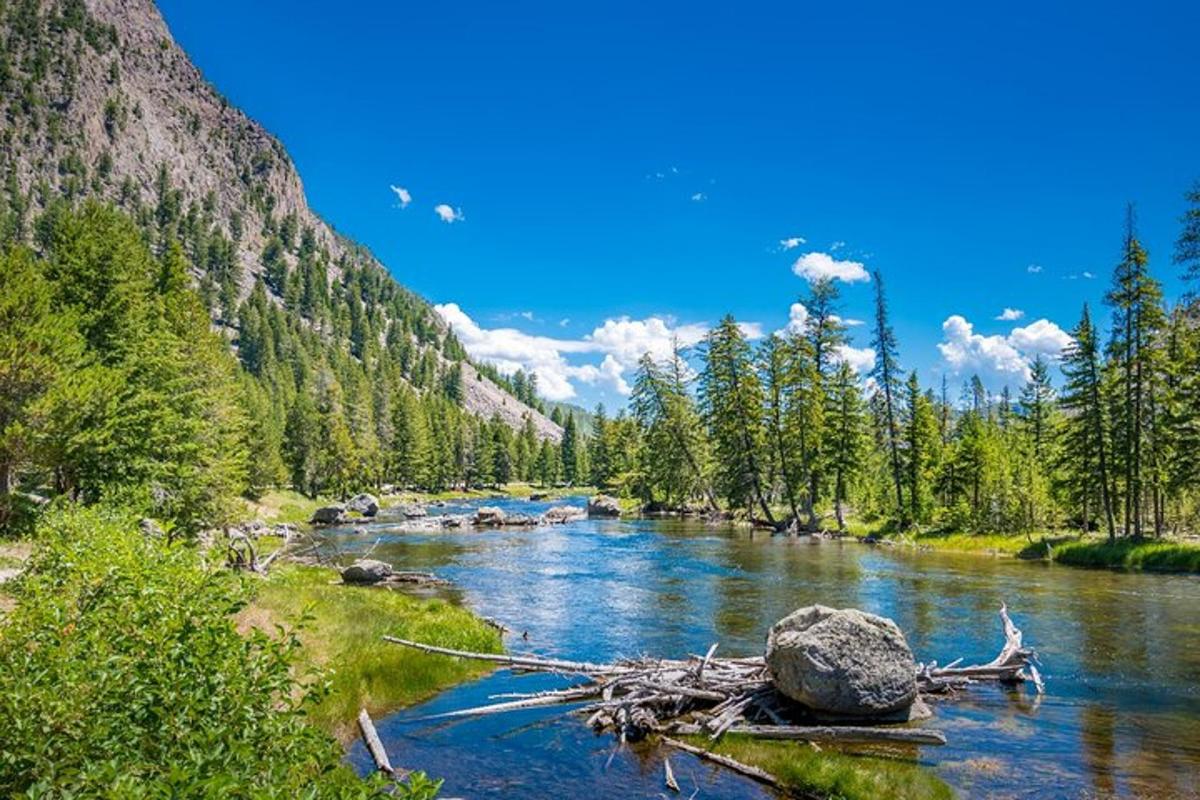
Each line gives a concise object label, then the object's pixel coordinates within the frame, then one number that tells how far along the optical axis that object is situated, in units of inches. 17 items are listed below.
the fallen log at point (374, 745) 486.9
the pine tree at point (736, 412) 2775.6
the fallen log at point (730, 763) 497.0
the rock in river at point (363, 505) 3476.9
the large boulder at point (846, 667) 585.9
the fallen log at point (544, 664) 690.8
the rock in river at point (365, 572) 1312.7
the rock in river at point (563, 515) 3153.8
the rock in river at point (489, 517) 2987.2
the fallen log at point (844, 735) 559.8
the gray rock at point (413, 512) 3315.5
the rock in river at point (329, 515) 3102.9
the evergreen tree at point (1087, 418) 1886.1
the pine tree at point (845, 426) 2600.9
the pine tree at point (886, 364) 2519.7
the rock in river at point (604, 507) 3432.6
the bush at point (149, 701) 219.5
